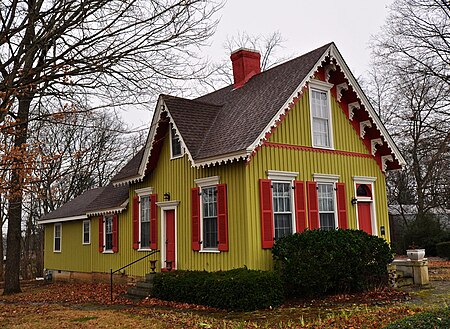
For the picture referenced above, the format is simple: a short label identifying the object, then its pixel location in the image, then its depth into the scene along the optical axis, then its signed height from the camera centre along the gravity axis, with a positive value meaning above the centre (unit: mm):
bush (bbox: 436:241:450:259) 26938 -1505
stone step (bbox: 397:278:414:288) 14659 -1764
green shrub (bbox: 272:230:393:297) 12445 -915
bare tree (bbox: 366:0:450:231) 26406 +6877
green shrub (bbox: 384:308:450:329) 6332 -1318
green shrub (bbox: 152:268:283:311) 11633 -1489
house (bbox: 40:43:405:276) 13633 +1912
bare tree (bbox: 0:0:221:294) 6904 +2841
